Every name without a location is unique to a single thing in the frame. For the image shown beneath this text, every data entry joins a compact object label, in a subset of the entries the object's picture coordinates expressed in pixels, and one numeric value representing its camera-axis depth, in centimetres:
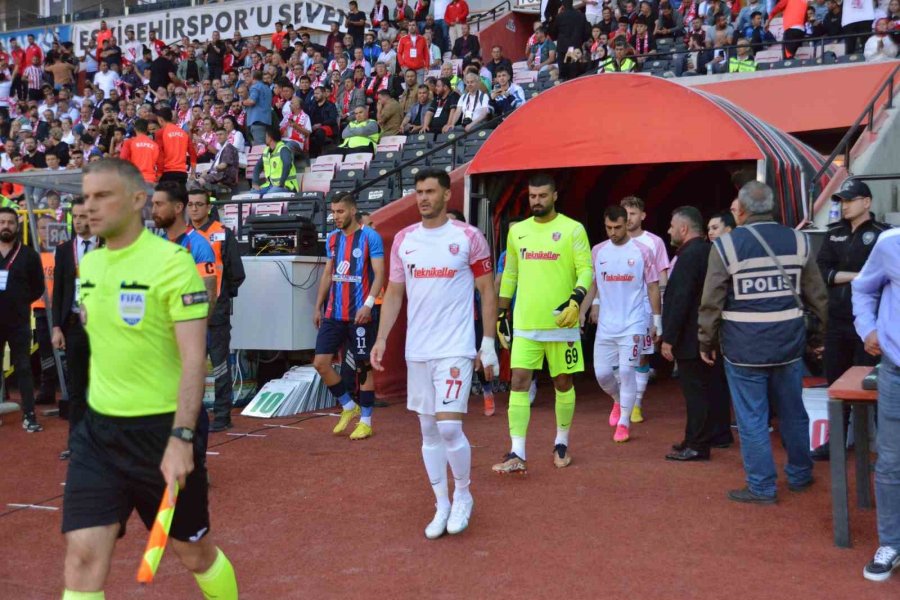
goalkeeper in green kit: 684
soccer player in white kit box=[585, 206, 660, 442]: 826
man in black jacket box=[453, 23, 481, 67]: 1989
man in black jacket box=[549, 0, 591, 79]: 1678
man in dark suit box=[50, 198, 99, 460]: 679
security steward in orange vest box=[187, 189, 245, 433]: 828
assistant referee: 351
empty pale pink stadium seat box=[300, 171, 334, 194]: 1589
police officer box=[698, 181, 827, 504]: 596
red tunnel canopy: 948
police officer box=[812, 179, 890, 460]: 696
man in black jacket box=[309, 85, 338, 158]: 1770
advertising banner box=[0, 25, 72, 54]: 3065
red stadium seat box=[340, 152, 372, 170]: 1602
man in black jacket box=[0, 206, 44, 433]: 897
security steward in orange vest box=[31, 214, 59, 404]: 1092
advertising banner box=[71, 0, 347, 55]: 2722
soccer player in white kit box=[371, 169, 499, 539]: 553
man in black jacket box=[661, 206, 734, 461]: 734
